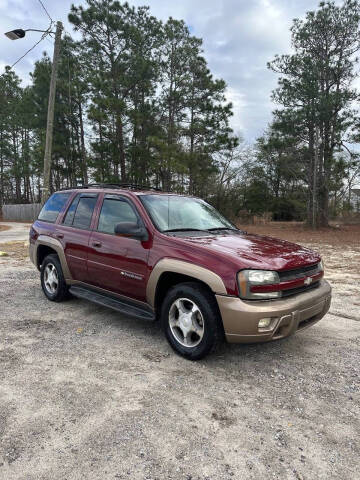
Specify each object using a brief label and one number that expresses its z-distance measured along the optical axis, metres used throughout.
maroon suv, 3.09
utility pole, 12.25
